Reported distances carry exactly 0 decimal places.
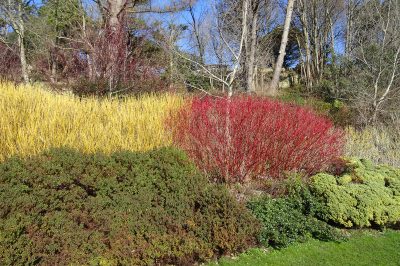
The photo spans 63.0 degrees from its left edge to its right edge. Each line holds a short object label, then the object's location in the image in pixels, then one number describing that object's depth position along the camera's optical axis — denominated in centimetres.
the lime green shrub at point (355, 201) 457
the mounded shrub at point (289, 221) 399
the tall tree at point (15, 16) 841
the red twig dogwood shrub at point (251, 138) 522
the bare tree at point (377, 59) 1100
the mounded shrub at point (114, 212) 299
